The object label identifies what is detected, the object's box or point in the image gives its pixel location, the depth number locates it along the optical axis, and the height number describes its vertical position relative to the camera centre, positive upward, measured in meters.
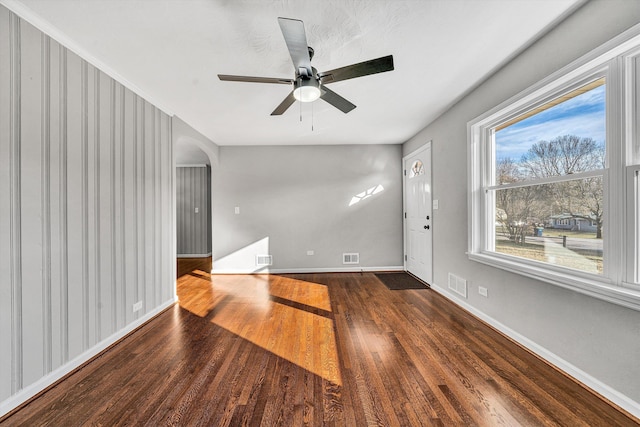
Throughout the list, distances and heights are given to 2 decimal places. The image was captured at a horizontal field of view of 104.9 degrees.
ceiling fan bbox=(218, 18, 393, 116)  1.43 +0.97
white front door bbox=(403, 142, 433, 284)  3.79 -0.02
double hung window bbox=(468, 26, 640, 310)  1.45 +0.26
